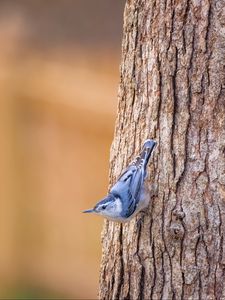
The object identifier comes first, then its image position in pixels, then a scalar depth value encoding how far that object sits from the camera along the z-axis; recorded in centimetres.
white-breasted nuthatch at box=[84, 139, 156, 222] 880
